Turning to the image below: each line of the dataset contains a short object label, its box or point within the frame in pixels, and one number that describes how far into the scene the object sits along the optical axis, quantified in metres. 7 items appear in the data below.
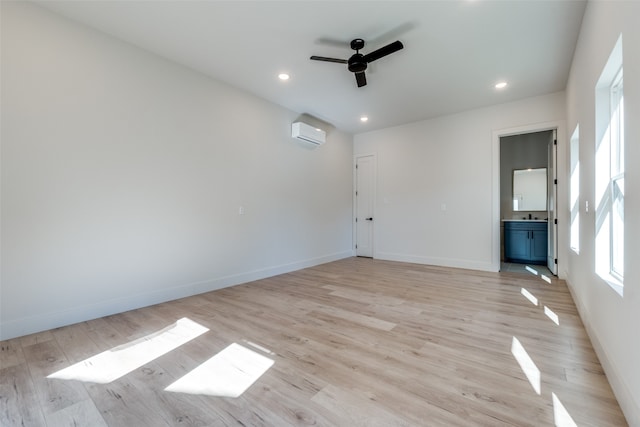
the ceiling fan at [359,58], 2.90
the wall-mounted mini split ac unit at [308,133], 5.04
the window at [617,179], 1.93
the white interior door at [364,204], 6.53
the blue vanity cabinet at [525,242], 5.52
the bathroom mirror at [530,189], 5.95
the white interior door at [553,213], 4.55
